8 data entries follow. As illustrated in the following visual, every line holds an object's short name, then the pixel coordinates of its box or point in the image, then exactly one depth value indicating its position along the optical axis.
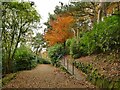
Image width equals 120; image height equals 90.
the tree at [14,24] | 4.58
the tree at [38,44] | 11.77
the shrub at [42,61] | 10.91
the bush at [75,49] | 6.09
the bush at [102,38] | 3.82
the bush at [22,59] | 6.27
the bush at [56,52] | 8.02
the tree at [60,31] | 7.67
